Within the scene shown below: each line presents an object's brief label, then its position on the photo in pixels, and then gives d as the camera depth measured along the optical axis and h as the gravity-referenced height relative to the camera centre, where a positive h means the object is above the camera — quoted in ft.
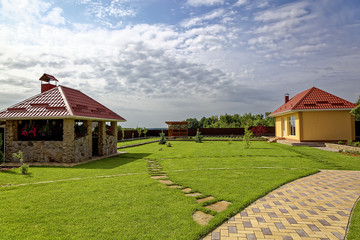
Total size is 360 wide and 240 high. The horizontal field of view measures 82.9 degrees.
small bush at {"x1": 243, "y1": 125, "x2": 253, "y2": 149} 52.49 -2.44
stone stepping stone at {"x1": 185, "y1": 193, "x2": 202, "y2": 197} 16.26 -5.50
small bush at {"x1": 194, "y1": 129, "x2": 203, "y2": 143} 78.28 -4.62
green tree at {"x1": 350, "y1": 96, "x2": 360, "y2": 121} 47.48 +3.23
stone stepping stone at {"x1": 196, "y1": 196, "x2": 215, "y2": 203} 14.98 -5.49
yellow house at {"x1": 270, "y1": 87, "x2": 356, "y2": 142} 57.31 +1.39
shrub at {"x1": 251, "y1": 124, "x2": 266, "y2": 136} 98.27 -2.21
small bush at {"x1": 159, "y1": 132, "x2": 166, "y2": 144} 71.34 -4.73
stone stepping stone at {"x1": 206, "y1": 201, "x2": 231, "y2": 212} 13.50 -5.50
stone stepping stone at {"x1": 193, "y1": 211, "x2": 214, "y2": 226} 11.67 -5.50
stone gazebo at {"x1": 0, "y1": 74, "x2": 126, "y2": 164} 33.47 -0.04
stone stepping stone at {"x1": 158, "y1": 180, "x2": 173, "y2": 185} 20.16 -5.59
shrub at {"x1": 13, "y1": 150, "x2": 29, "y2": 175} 25.22 -5.12
